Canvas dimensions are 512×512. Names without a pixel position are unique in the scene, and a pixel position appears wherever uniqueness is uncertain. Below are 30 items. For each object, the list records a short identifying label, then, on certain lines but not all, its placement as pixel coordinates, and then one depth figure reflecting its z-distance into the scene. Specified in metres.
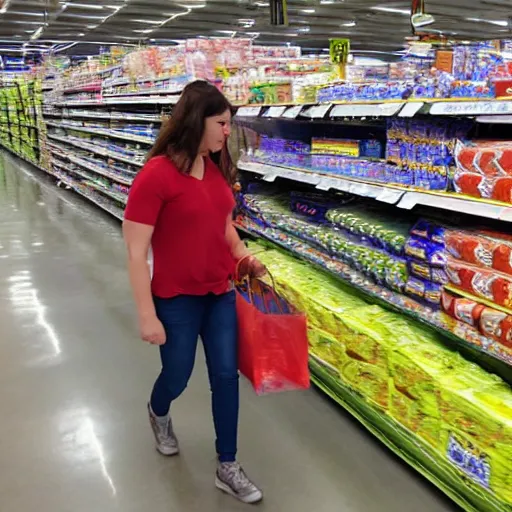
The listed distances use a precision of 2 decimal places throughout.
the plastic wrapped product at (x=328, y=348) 2.71
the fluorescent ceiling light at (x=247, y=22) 17.94
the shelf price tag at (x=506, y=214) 1.98
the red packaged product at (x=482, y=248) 2.13
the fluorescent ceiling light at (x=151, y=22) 18.28
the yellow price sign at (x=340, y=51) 3.22
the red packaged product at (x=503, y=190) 2.05
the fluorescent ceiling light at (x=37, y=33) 19.74
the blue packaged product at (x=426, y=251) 2.39
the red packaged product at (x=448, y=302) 2.35
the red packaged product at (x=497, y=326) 2.10
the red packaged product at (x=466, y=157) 2.21
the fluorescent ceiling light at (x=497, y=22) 16.97
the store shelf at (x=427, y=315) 2.20
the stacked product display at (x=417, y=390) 1.90
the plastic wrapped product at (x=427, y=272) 2.41
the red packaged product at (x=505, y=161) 2.05
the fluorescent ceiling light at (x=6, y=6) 14.83
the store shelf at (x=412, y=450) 1.98
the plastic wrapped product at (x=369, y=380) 2.42
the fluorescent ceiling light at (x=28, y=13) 16.62
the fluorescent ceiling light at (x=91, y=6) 15.09
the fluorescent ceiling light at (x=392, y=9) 15.67
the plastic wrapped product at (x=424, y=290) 2.45
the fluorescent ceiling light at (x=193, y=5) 15.30
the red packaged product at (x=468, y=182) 2.18
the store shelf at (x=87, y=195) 7.51
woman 1.85
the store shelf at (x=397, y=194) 2.08
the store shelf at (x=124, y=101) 5.01
